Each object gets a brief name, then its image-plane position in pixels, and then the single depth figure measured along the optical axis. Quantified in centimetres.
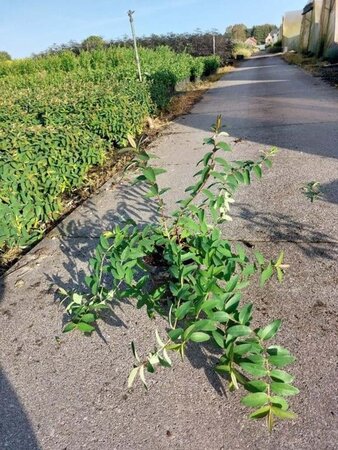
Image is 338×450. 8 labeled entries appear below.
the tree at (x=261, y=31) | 9109
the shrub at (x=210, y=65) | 1701
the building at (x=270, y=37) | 8381
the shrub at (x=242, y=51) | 3553
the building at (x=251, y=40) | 7750
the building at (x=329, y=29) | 1595
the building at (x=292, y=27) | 3488
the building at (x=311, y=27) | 1986
